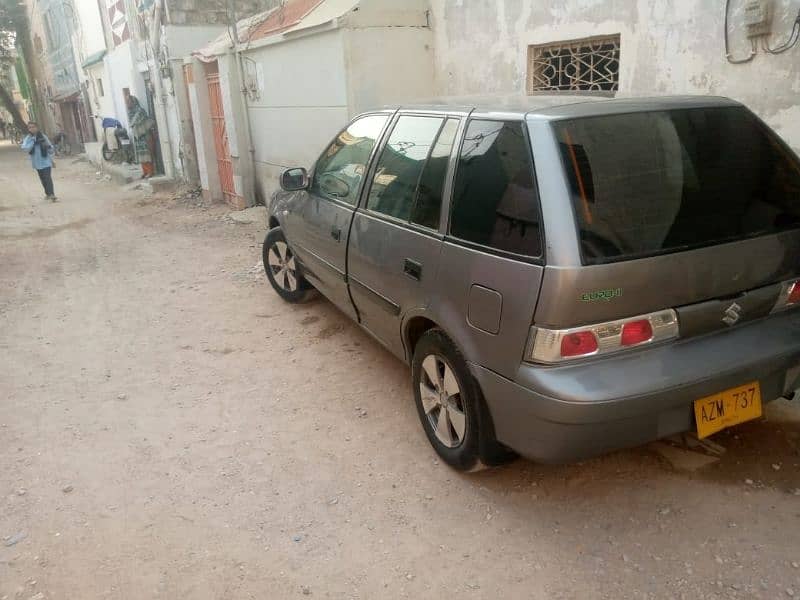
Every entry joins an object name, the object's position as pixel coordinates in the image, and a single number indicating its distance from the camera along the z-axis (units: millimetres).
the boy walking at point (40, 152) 12086
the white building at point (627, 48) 3783
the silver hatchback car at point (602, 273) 2172
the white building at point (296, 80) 6727
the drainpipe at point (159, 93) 11651
